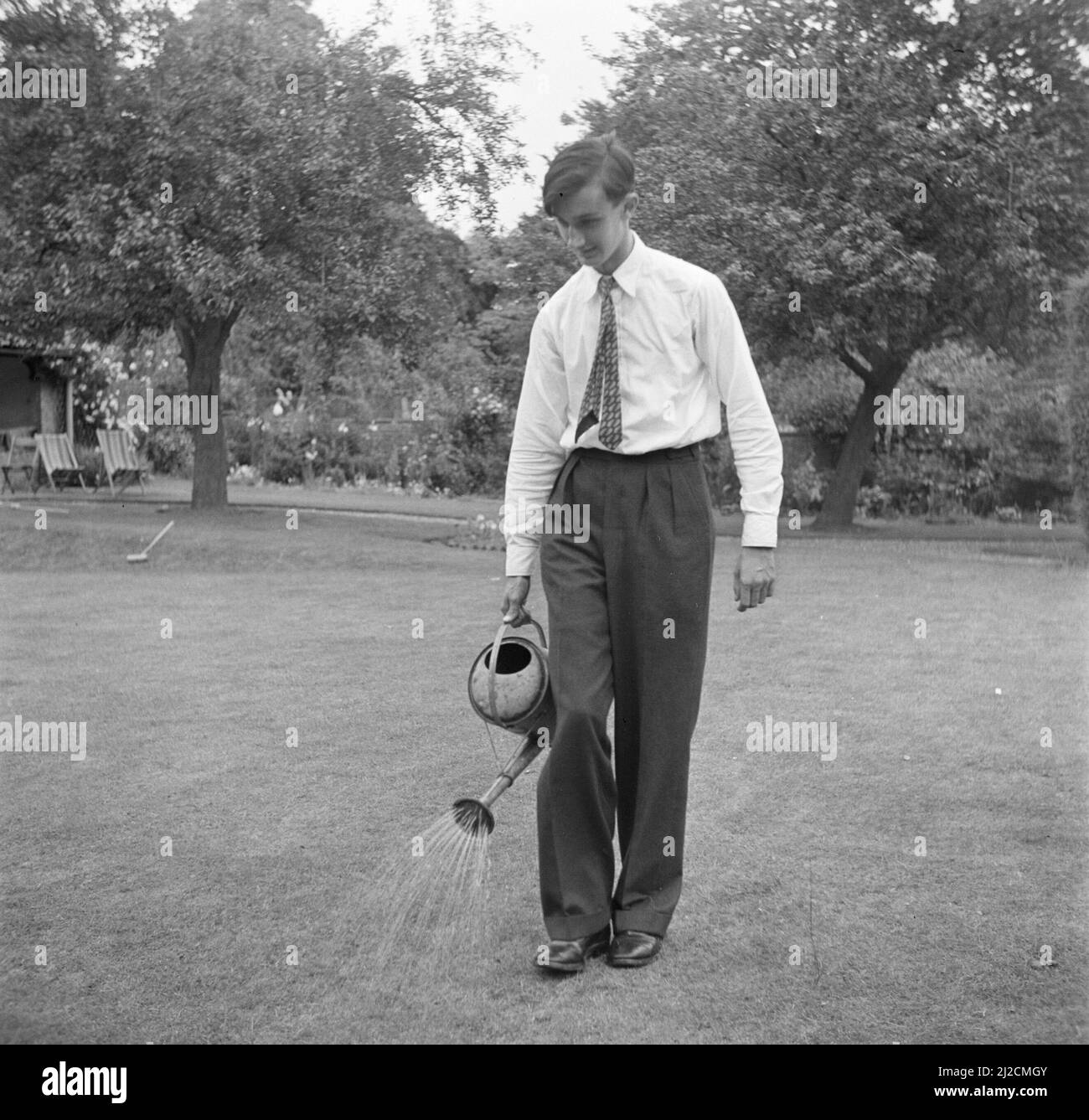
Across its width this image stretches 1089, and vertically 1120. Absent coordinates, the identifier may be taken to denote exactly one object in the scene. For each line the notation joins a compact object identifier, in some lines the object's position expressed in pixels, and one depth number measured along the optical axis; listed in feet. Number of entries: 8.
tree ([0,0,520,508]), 53.11
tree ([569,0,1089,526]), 60.34
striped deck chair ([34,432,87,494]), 87.04
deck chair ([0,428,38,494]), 87.04
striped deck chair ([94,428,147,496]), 81.15
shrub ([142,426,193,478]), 103.40
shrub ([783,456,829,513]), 83.92
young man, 13.21
